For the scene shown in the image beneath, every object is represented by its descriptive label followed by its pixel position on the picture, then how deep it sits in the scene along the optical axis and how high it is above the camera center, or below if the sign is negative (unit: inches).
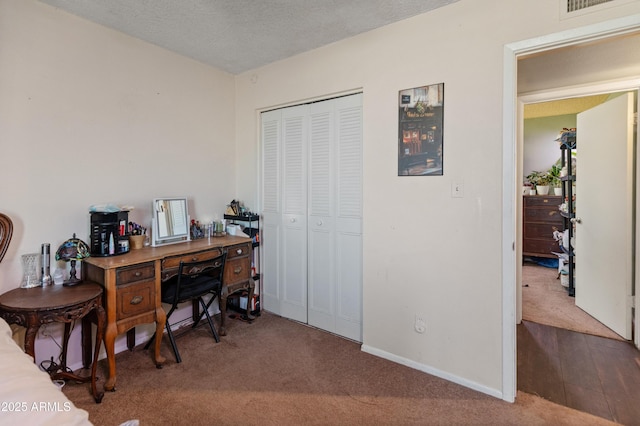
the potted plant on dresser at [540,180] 210.4 +18.2
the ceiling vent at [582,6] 66.6 +42.5
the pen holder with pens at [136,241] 99.4 -10.1
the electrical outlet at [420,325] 90.5 -32.9
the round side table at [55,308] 67.9 -21.5
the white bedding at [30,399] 31.0 -19.8
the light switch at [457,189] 83.8 +4.9
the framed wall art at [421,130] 86.7 +21.5
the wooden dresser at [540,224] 204.8 -10.4
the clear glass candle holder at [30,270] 80.6 -15.4
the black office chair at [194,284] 95.1 -24.0
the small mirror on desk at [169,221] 104.9 -4.2
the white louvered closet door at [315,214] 108.3 -2.1
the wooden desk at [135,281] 80.6 -19.1
